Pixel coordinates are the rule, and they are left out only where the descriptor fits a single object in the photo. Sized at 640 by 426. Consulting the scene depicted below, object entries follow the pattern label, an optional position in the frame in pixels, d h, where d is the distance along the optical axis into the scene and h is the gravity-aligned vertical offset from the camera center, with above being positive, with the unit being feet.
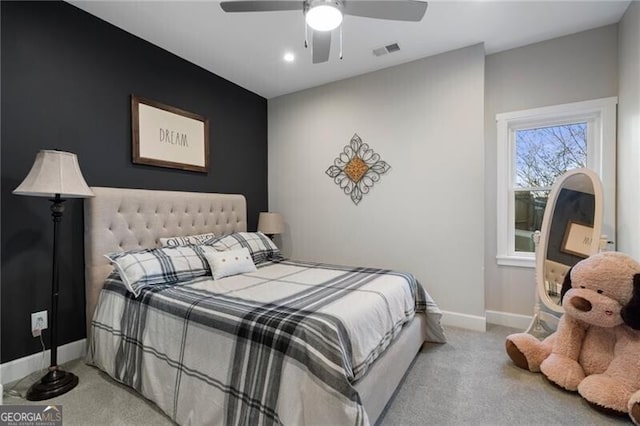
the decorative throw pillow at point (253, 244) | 9.48 -1.06
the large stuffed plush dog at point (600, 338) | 5.69 -2.65
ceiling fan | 5.56 +3.93
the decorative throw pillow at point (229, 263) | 8.26 -1.43
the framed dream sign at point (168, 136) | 9.22 +2.50
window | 9.29 +1.74
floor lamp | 6.21 +0.41
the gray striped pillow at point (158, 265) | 7.05 -1.33
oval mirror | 8.00 -0.48
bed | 4.53 -2.30
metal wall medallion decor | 11.52 +1.69
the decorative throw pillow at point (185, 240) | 9.21 -0.89
